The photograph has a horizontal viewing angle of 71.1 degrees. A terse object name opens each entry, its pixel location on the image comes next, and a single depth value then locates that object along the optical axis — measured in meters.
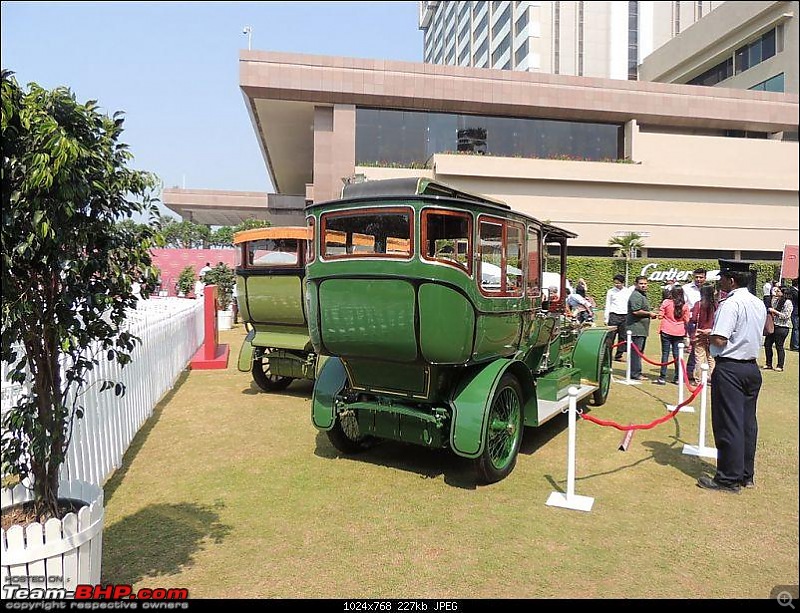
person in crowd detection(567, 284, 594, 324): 11.93
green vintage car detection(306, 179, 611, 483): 4.49
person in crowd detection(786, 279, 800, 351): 11.93
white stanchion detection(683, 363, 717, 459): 5.87
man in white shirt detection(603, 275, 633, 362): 10.48
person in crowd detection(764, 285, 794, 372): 10.60
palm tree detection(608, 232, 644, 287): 26.62
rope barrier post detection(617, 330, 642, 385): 9.64
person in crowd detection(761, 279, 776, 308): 12.06
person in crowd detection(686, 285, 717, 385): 8.24
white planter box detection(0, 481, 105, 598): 2.64
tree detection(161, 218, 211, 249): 73.44
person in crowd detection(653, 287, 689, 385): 9.42
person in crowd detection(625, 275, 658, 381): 9.93
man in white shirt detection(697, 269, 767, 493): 4.72
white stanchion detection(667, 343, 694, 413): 7.30
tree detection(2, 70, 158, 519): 2.57
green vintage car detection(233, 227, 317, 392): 8.13
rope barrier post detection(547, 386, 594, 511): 4.63
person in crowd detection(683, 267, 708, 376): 9.79
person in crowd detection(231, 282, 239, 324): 19.16
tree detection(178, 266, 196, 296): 23.95
